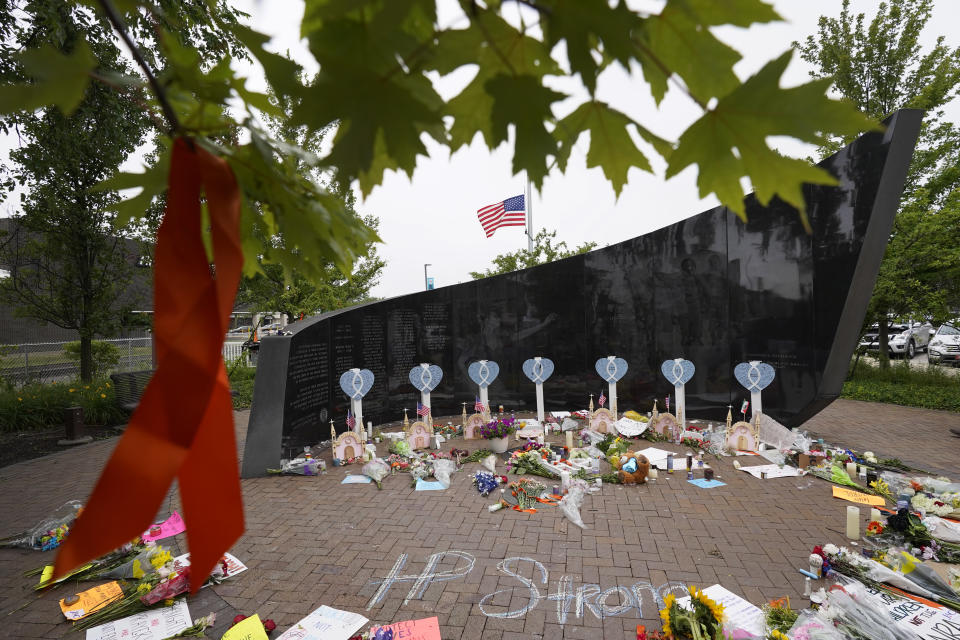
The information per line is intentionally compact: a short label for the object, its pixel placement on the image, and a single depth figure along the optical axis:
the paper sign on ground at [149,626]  3.46
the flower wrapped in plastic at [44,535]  4.96
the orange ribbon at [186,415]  0.77
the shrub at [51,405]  10.14
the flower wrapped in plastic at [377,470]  6.72
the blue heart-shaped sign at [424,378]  9.14
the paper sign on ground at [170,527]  5.05
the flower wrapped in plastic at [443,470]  6.63
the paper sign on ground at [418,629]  3.39
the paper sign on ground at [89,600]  3.77
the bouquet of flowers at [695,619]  3.07
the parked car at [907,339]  20.20
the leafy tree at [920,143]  12.20
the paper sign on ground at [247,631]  3.37
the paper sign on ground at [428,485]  6.43
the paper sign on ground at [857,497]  5.57
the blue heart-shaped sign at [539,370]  9.50
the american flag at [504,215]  15.89
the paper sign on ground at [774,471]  6.53
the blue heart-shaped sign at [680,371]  8.82
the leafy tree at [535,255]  20.48
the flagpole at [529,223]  20.22
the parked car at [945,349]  16.97
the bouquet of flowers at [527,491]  5.79
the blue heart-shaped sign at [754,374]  7.90
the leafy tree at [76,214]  6.75
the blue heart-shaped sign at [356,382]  8.13
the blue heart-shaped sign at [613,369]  9.49
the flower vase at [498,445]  7.75
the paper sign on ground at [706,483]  6.24
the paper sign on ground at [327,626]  3.41
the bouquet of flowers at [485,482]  6.17
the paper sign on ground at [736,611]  3.37
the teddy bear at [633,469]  6.33
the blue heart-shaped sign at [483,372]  9.49
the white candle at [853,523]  4.66
